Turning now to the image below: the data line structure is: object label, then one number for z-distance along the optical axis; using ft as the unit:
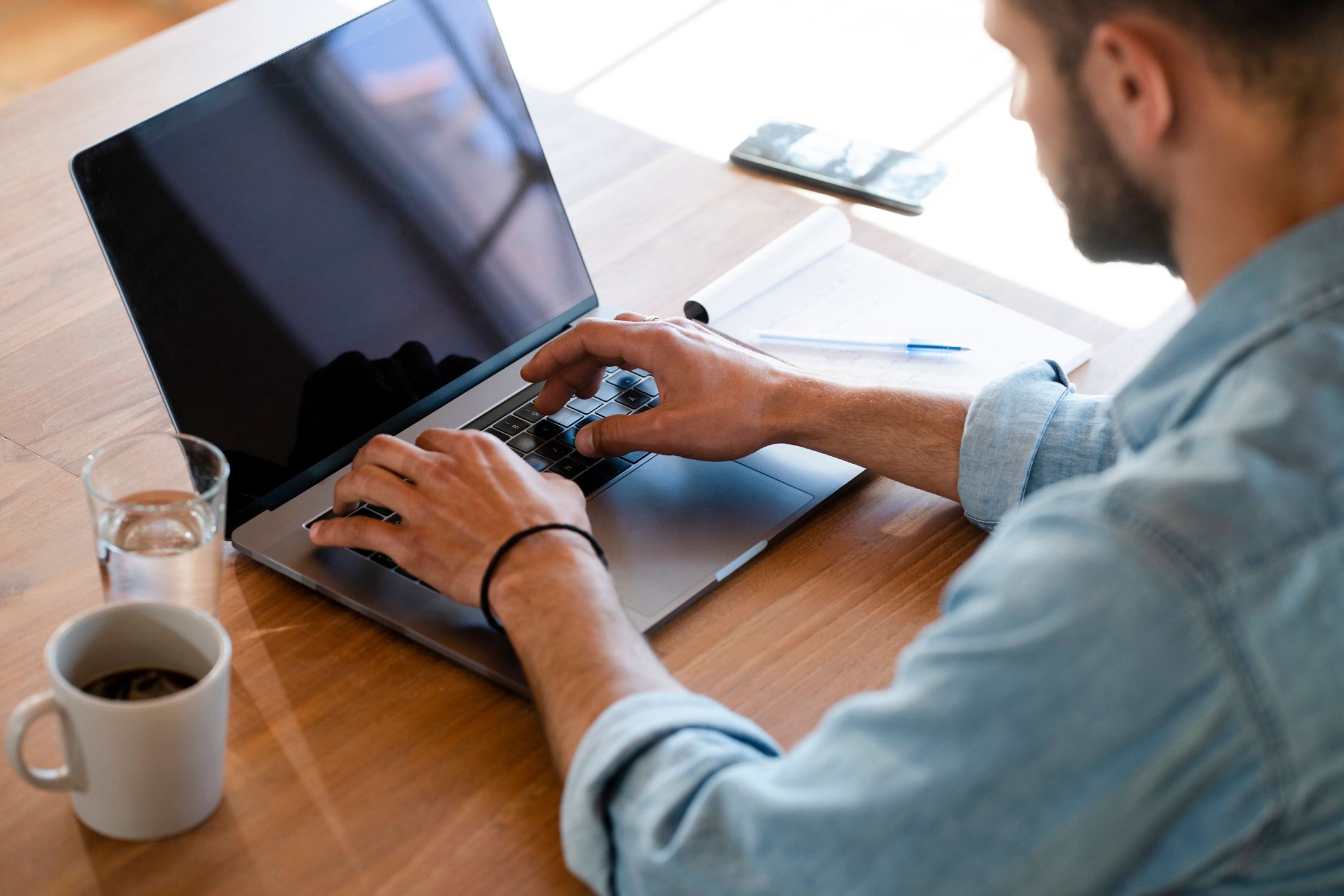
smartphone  4.90
